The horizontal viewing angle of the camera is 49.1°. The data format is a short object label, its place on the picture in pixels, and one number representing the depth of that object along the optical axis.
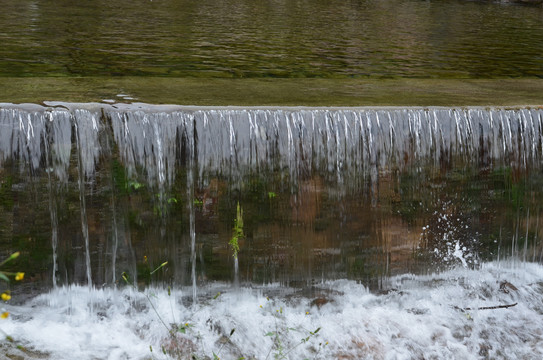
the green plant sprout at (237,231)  4.40
